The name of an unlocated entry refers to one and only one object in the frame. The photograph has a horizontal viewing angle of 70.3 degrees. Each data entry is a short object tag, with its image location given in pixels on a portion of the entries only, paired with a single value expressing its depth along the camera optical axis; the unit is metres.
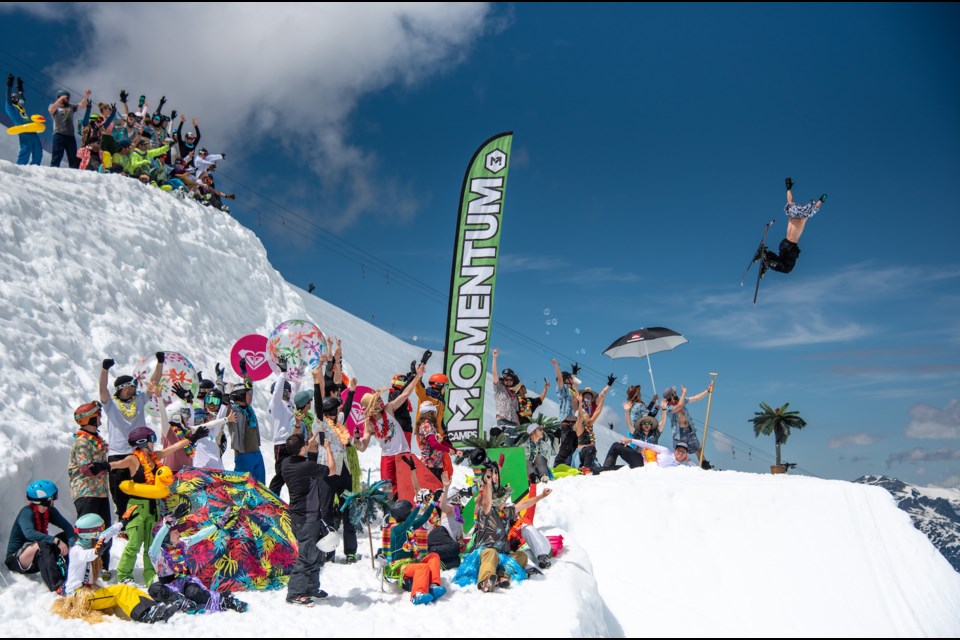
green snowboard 9.77
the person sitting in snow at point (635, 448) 12.69
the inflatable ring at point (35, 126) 13.38
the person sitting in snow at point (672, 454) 12.62
